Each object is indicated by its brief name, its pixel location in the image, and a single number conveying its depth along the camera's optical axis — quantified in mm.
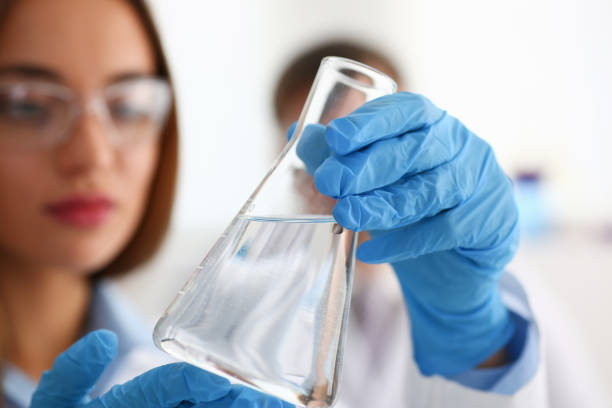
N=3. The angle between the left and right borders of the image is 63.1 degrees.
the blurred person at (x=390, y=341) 819
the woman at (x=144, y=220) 578
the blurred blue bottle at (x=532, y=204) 2186
